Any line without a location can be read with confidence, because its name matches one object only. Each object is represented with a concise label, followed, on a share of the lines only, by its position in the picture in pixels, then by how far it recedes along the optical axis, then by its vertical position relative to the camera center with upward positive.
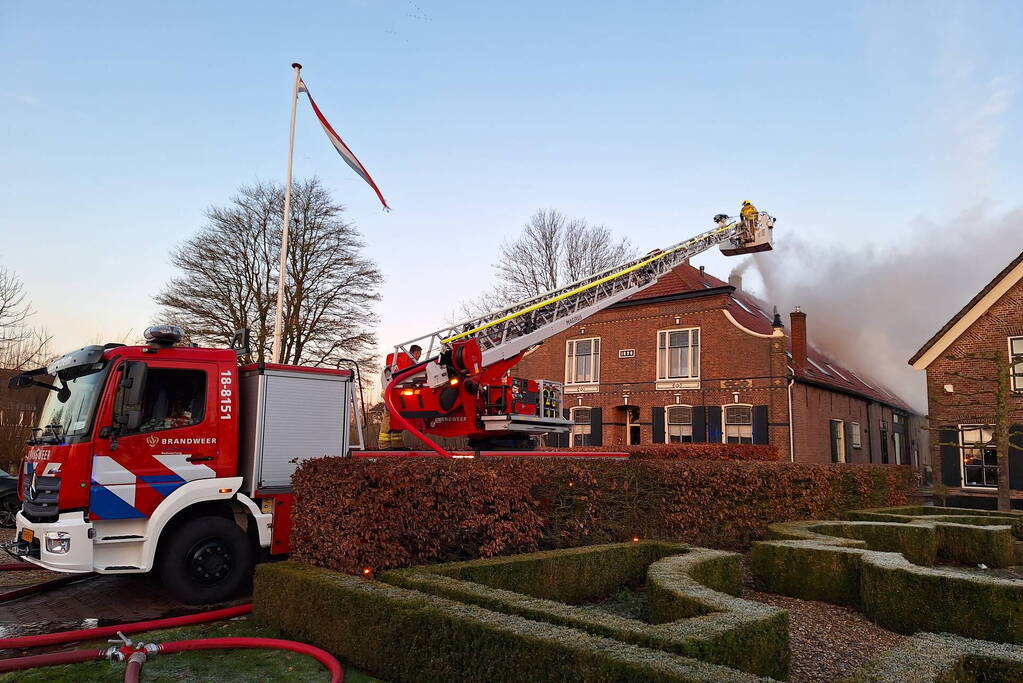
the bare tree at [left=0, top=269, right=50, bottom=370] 19.95 +2.16
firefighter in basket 18.89 +5.62
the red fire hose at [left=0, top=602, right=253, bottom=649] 6.01 -1.87
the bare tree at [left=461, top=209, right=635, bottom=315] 38.31 +9.52
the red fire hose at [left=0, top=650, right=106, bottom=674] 5.30 -1.83
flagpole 15.07 +4.05
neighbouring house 21.06 +1.47
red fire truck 7.40 -0.35
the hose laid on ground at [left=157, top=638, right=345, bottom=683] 5.53 -1.80
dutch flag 16.27 +6.48
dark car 13.98 -1.49
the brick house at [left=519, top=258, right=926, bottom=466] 25.30 +2.14
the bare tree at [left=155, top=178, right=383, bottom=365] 26.95 +5.83
